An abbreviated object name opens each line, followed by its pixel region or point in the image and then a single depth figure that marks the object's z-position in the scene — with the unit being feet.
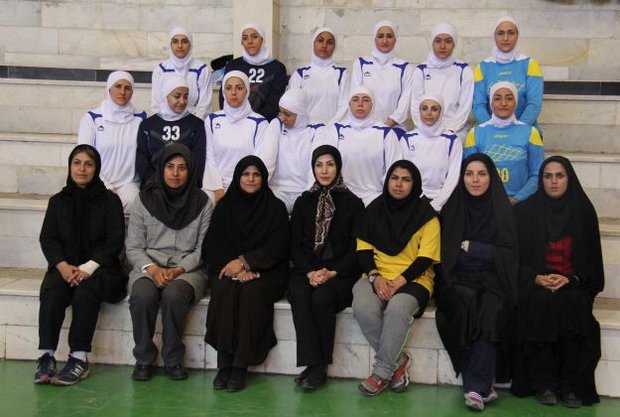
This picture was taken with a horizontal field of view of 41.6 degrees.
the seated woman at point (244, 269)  14.90
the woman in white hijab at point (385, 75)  20.52
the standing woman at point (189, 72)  20.94
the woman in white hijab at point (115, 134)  18.65
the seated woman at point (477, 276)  14.25
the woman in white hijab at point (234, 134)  18.29
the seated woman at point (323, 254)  14.96
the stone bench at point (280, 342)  14.99
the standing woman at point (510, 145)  17.39
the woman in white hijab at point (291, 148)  18.29
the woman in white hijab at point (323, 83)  20.80
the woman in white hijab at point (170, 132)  18.33
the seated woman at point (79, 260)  15.10
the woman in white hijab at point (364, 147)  18.02
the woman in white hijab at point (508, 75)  19.54
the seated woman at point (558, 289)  14.26
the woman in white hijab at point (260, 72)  20.65
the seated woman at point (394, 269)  14.48
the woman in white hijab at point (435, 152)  17.66
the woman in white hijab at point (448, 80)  19.88
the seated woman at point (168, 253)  15.17
